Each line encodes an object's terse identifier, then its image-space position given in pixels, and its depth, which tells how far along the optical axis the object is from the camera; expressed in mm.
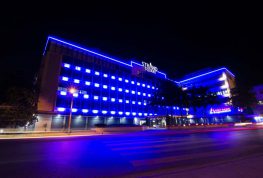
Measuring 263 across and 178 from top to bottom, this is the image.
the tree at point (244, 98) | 62438
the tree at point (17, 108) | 29281
